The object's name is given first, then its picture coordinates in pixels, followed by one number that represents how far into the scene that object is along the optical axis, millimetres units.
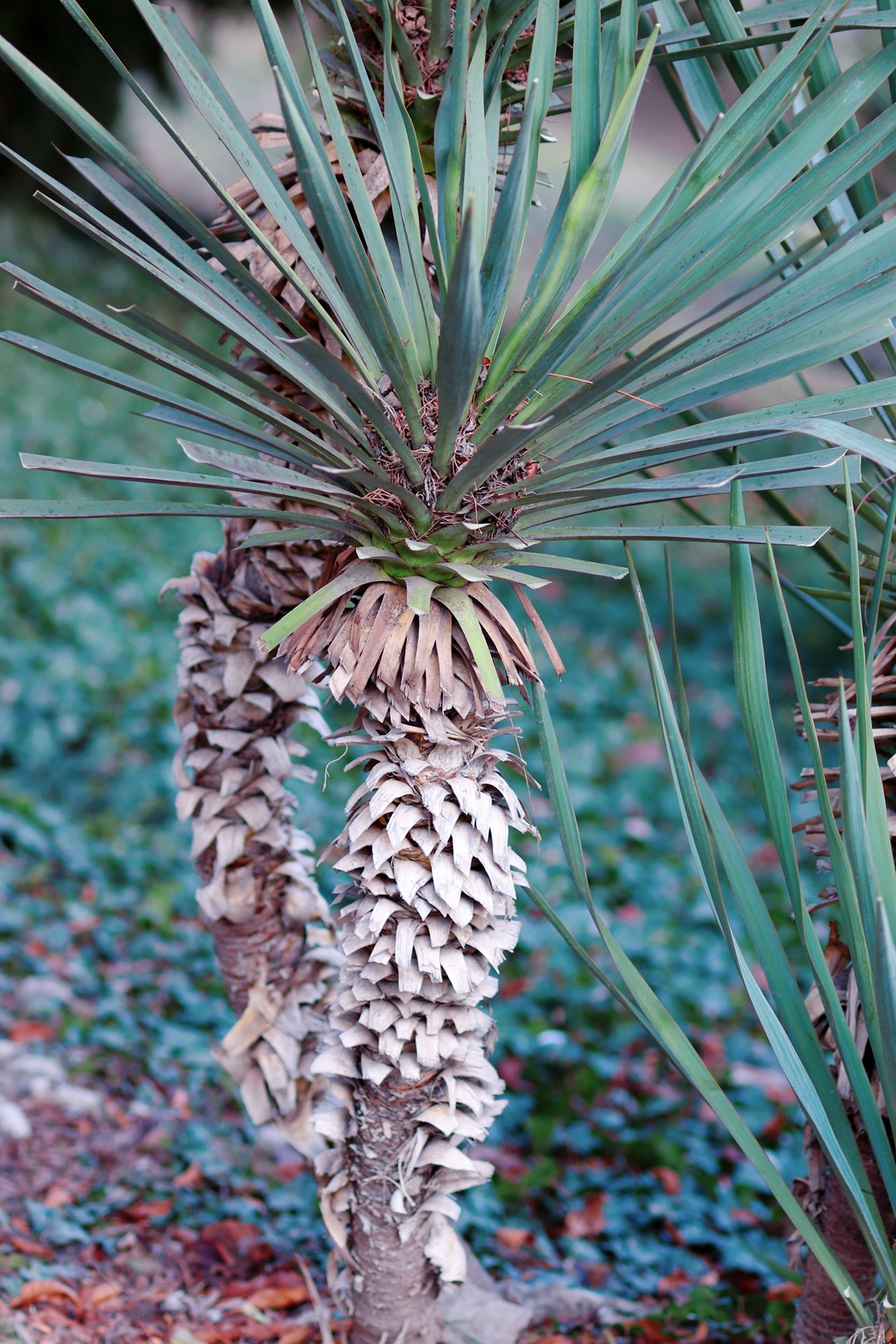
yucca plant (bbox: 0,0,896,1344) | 2086
